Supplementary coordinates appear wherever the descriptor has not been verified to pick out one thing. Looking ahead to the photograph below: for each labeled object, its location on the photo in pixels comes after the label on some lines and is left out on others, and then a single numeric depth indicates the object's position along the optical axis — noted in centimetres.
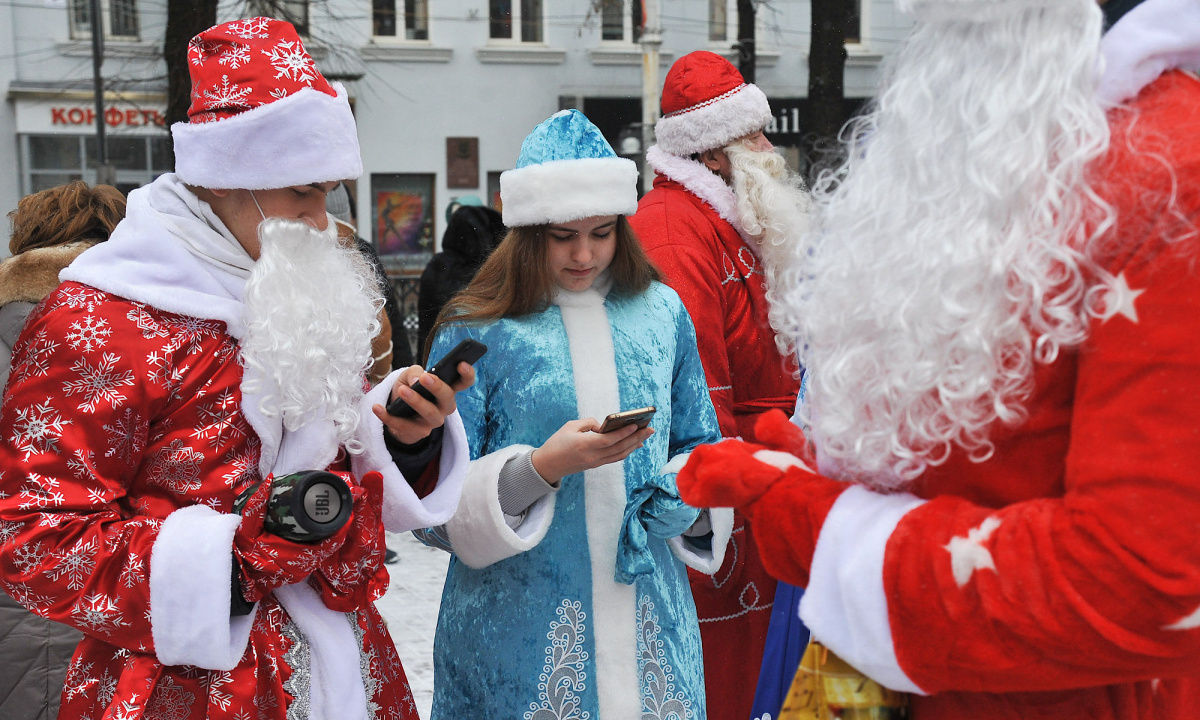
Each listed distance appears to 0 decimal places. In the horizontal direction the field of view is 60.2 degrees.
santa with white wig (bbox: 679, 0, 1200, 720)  109
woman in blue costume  227
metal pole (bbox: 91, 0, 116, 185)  1395
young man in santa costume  168
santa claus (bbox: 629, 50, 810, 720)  326
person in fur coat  271
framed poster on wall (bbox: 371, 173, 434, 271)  1961
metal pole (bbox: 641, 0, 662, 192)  1366
